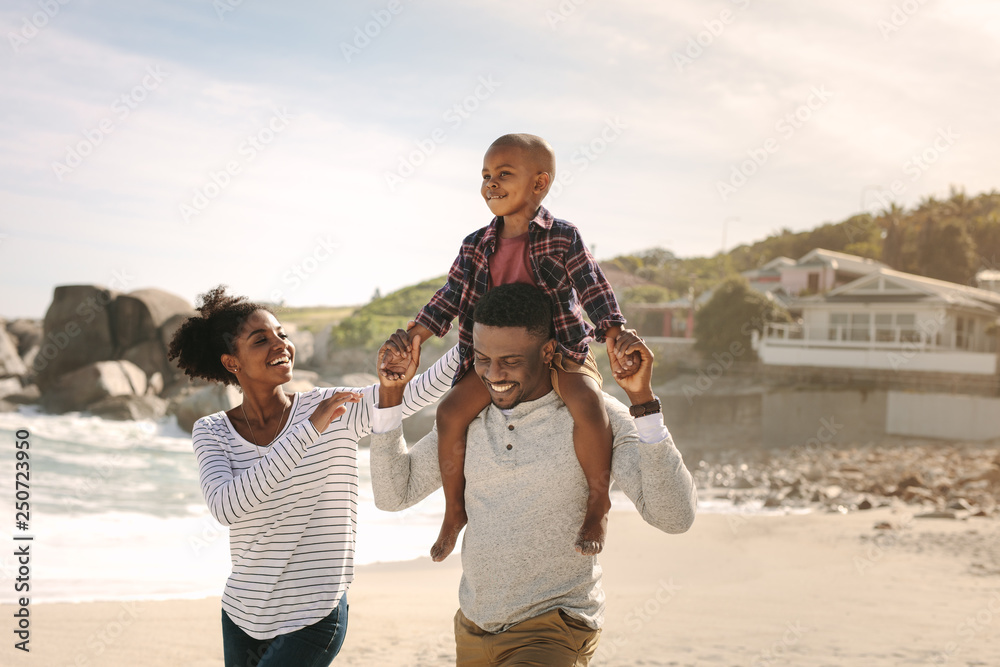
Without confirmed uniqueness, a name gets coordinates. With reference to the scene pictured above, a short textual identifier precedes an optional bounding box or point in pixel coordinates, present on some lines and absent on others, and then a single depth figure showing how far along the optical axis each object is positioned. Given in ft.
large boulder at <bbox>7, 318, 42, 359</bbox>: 127.59
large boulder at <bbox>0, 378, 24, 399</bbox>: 108.78
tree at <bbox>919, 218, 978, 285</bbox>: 127.75
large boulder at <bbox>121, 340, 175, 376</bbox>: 107.14
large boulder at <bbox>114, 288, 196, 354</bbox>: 108.58
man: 7.32
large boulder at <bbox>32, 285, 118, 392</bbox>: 108.47
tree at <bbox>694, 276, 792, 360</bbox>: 106.63
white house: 91.15
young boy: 7.74
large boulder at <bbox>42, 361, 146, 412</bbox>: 99.50
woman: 8.39
